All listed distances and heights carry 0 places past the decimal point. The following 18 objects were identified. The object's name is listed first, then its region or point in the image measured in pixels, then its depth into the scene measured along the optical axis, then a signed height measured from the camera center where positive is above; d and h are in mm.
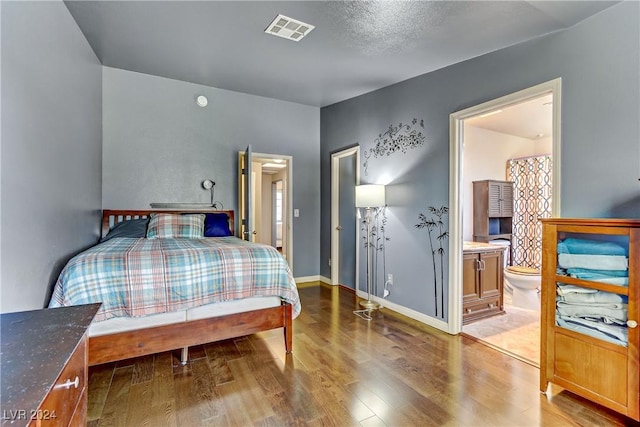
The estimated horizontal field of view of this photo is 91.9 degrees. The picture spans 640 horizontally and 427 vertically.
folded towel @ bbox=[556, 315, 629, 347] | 1691 -674
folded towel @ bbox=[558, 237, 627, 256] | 1751 -204
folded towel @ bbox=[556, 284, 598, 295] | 1840 -467
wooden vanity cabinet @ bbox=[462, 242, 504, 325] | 3260 -749
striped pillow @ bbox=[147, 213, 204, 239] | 3254 -144
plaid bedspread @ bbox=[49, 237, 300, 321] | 1942 -441
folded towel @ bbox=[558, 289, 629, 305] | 1725 -497
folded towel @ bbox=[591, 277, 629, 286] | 1687 -378
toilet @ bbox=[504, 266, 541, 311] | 3574 -866
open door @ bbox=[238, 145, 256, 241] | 3639 +220
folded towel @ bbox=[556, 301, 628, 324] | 1708 -576
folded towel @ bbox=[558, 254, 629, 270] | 1709 -283
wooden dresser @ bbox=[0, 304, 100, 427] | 626 -366
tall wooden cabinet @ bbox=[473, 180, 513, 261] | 4613 +103
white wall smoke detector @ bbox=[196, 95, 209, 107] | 3969 +1454
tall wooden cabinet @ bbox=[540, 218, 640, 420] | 1635 -758
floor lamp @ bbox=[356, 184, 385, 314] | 3592 +165
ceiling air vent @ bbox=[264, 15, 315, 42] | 2445 +1529
